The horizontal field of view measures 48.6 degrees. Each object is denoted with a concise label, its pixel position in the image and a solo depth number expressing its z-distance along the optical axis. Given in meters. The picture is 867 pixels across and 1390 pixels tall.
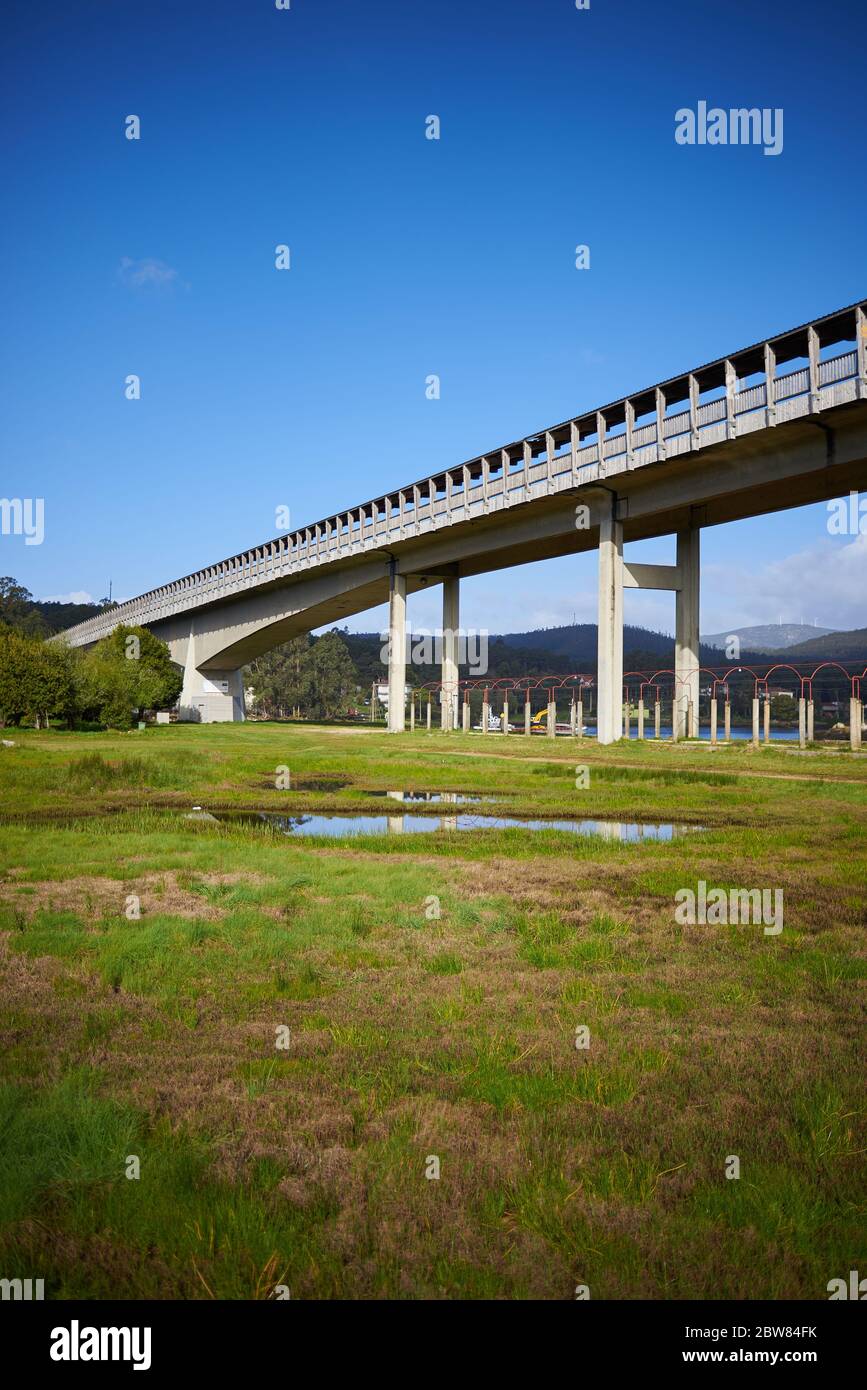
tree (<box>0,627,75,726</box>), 56.00
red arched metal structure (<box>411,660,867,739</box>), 37.16
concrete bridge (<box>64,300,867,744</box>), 30.53
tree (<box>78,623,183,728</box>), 60.53
